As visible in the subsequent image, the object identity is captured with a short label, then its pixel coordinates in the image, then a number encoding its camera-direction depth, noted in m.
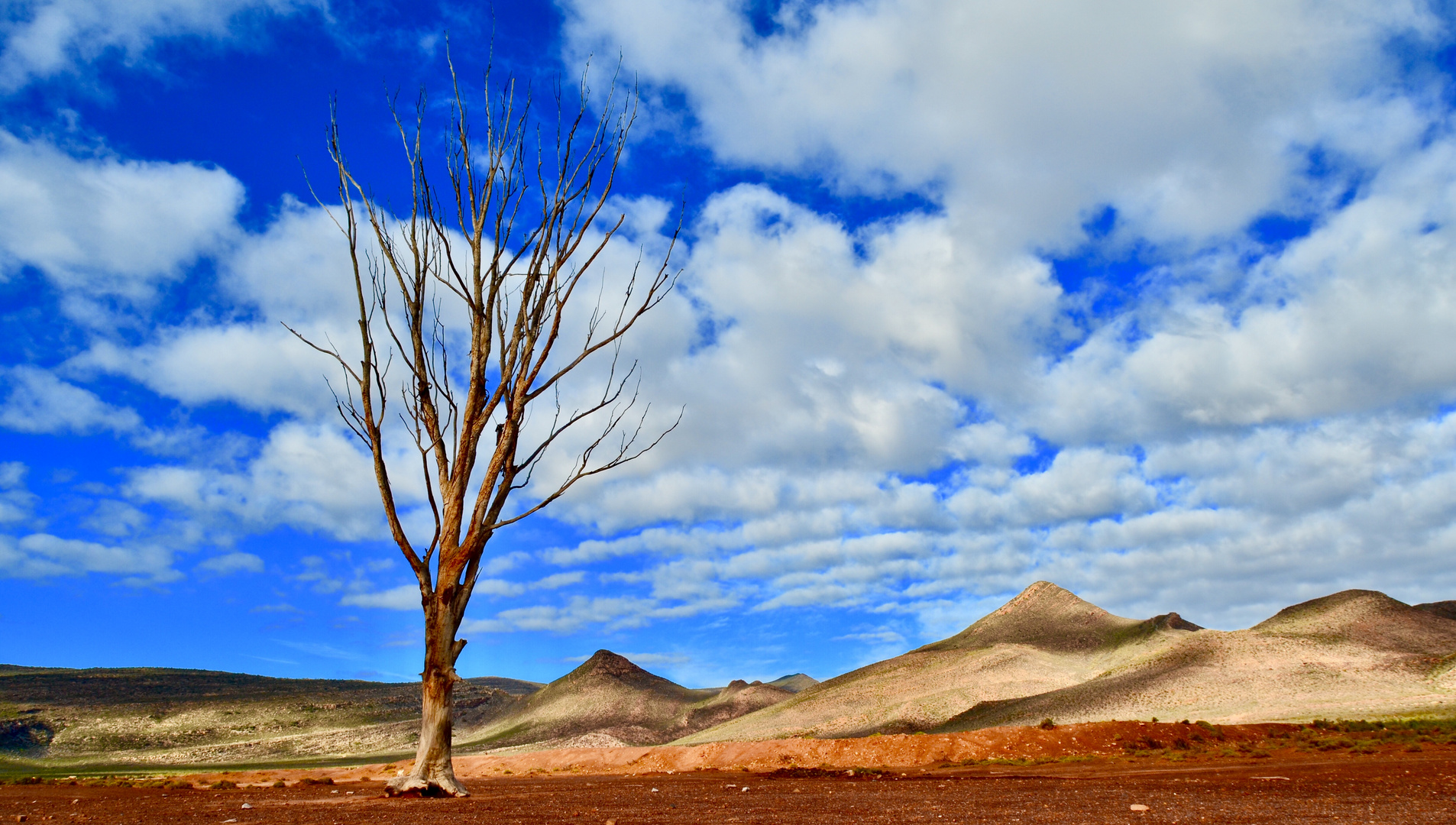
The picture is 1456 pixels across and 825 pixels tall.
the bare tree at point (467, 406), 14.19
